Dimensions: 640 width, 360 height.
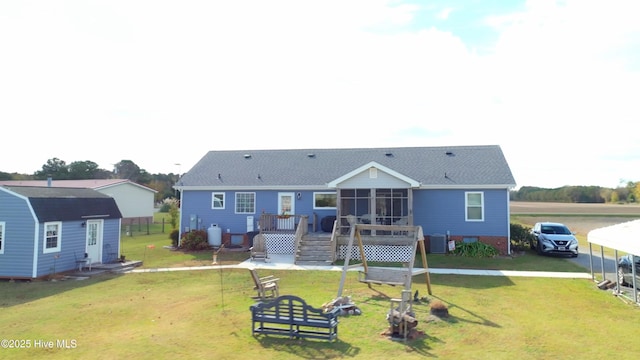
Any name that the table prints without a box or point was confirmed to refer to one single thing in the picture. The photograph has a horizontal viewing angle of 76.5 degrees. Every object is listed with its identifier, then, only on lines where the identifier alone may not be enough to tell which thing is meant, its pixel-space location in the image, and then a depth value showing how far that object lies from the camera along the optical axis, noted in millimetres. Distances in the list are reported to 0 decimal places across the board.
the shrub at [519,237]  22094
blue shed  15531
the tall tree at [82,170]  66938
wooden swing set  10906
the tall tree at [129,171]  73812
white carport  11100
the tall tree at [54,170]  65562
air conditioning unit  20453
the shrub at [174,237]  24234
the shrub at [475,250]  19844
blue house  20484
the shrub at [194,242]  22656
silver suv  20094
